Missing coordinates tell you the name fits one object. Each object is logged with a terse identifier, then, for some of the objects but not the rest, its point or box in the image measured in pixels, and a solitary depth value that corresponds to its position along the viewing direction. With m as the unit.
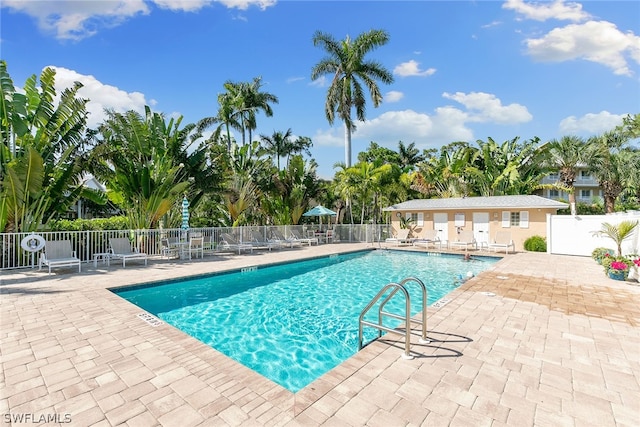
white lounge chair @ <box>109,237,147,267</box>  11.27
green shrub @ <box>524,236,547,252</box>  16.77
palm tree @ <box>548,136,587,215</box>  24.80
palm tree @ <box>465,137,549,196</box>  24.62
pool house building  17.42
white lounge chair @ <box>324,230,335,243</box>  22.03
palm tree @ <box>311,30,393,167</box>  23.14
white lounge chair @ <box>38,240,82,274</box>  9.73
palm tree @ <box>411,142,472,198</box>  26.04
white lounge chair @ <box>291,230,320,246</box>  19.96
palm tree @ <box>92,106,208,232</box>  13.02
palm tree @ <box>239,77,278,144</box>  27.88
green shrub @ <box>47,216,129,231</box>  12.89
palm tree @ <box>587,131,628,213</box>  25.77
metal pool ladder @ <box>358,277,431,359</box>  3.98
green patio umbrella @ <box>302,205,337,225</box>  22.07
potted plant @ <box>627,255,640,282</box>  9.04
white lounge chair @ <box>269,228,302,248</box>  18.52
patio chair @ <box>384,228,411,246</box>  20.63
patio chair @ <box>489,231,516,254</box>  17.23
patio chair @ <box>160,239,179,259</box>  13.14
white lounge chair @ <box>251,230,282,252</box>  17.04
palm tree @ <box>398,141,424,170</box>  37.50
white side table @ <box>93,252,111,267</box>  11.15
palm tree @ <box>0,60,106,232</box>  9.78
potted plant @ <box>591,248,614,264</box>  11.90
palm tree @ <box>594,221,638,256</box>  11.16
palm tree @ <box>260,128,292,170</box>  30.20
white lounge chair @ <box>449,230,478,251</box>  18.62
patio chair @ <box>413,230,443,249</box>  19.80
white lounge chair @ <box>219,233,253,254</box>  15.81
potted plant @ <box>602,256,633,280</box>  9.23
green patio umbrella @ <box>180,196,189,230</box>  14.77
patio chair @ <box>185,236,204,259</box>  13.42
